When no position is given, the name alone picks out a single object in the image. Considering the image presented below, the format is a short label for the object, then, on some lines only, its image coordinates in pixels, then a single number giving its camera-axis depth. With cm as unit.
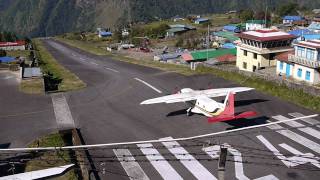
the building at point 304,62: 5862
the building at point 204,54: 10762
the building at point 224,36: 14744
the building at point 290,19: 17995
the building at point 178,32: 19800
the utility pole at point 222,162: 1570
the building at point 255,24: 15838
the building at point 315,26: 11936
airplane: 3578
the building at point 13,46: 13538
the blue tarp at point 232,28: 16865
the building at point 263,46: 7438
